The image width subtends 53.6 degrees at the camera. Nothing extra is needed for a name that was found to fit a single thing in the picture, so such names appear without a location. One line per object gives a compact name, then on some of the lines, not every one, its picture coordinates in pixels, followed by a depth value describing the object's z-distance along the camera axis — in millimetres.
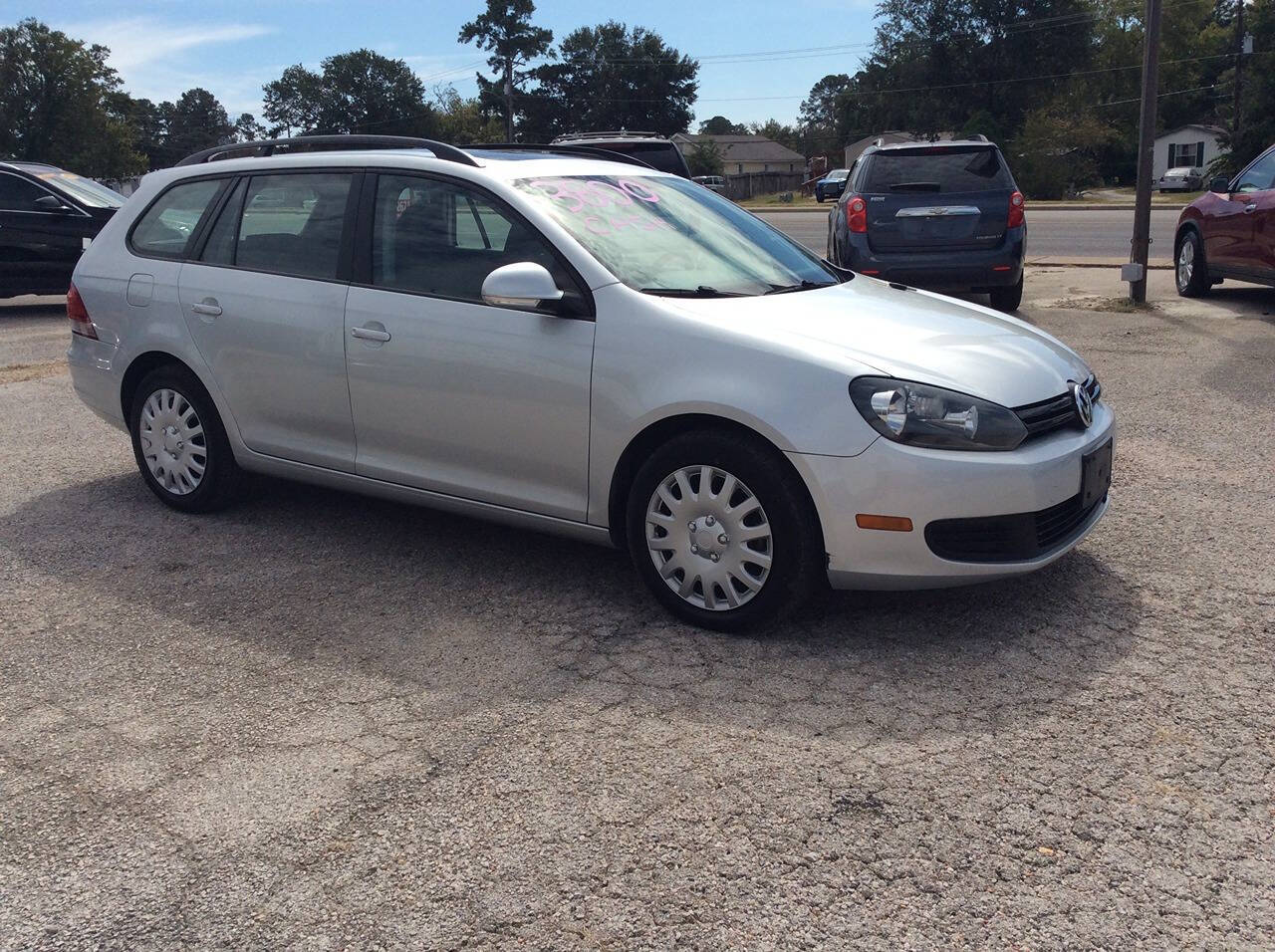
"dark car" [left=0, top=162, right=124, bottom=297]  14188
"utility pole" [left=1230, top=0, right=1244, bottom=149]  52431
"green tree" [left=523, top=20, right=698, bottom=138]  98188
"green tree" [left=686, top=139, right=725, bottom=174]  81438
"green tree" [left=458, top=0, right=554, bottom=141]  94700
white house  78938
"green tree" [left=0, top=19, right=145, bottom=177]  72188
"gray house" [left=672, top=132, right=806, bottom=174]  108500
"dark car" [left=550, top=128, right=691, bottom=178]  13545
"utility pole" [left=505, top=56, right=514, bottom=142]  70250
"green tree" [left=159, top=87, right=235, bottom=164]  126938
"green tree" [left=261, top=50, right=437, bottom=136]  98938
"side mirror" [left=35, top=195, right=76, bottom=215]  14258
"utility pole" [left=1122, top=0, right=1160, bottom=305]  11922
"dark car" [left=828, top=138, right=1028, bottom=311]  11047
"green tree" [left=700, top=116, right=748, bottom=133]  139500
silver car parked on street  4098
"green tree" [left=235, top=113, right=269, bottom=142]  131338
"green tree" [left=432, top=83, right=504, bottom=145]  83062
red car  10969
